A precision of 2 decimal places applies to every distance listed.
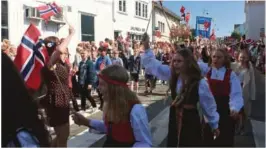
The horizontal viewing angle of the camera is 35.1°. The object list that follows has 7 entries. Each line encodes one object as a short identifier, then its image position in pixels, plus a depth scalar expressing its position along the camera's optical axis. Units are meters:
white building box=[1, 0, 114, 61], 15.57
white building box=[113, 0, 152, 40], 28.62
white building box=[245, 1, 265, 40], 42.02
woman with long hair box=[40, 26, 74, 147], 5.03
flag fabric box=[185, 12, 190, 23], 18.76
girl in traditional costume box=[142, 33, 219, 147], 4.49
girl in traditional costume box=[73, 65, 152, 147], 3.14
